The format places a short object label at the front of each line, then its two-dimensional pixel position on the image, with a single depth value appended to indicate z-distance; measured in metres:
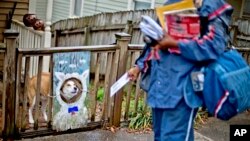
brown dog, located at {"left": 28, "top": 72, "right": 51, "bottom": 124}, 4.74
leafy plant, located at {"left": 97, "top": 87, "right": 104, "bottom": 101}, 6.73
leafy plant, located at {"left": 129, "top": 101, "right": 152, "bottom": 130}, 4.88
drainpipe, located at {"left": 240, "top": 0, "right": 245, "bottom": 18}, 11.61
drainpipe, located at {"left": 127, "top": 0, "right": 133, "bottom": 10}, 10.43
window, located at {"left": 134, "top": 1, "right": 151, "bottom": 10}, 10.19
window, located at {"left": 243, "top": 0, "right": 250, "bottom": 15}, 11.77
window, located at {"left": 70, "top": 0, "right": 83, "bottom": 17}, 12.82
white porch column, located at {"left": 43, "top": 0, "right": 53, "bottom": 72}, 6.49
